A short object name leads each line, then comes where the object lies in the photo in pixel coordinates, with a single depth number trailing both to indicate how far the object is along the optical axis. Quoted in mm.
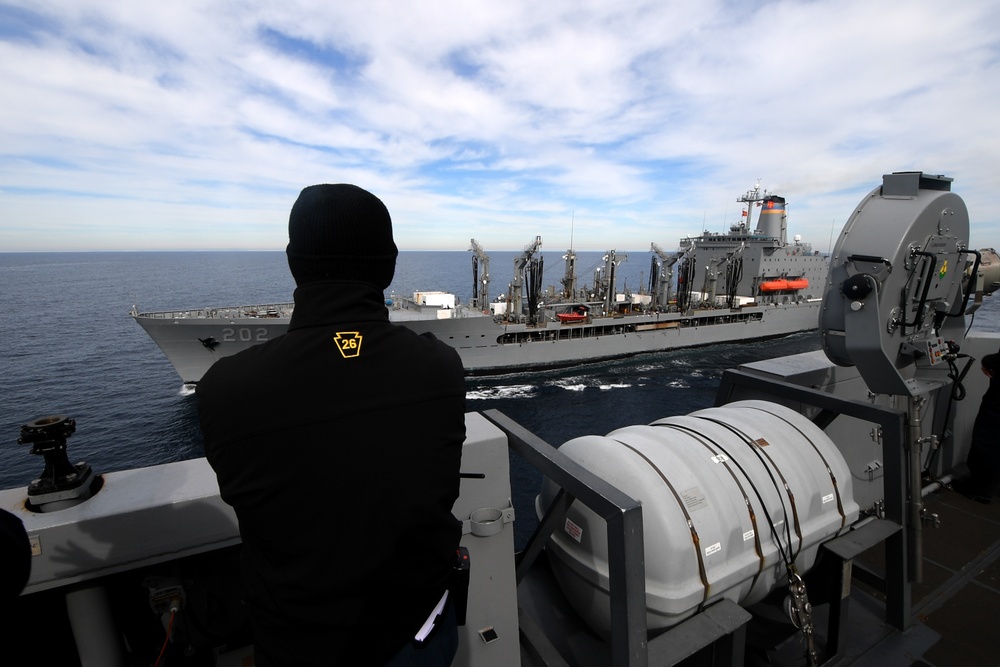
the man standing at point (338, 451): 1152
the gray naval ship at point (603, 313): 23344
